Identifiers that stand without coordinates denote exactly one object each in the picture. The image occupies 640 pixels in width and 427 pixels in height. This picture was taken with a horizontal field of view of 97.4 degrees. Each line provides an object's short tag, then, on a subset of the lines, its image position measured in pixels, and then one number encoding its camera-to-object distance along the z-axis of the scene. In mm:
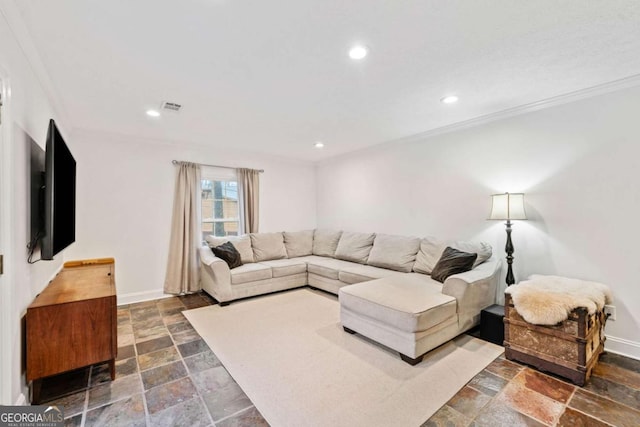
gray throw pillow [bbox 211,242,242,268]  4004
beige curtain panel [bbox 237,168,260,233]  4984
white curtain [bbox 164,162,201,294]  4234
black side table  2660
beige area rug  1796
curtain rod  4304
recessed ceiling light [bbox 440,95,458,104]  2779
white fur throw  2104
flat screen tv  1859
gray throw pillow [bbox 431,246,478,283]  3033
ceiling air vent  2863
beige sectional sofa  2441
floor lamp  2924
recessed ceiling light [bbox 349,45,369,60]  1929
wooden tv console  1814
